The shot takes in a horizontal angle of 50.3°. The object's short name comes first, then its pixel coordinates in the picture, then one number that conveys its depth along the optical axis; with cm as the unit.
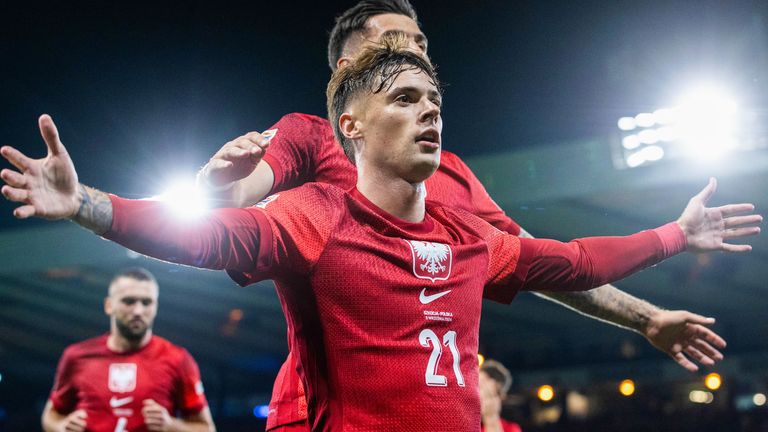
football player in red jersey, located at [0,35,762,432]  208
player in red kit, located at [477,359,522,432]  627
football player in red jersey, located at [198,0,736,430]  309
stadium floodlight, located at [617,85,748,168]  1015
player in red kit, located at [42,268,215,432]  625
